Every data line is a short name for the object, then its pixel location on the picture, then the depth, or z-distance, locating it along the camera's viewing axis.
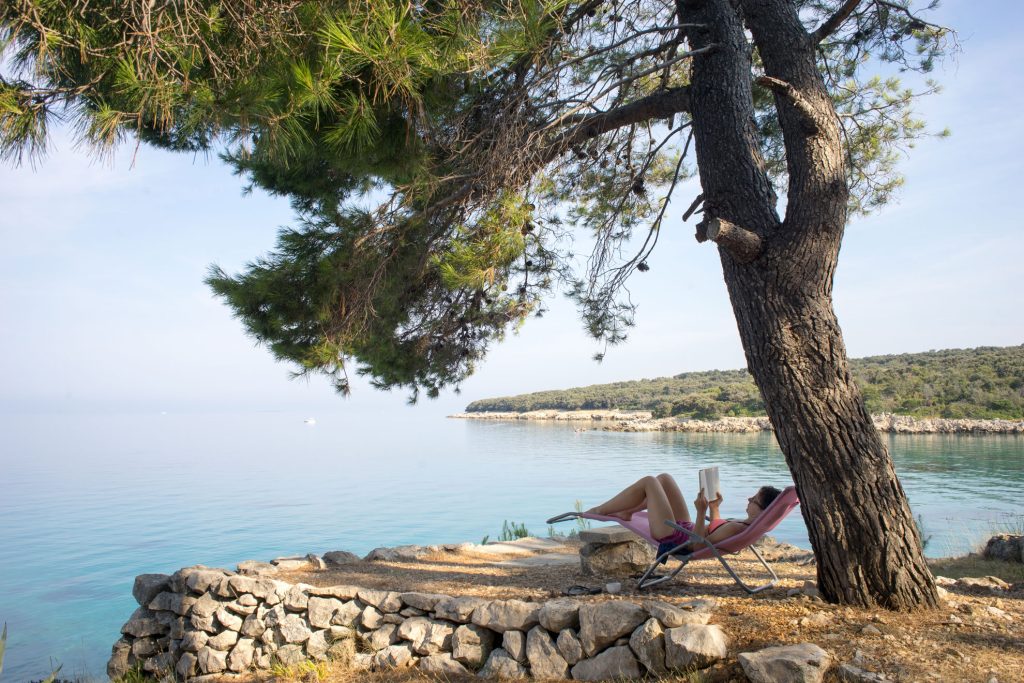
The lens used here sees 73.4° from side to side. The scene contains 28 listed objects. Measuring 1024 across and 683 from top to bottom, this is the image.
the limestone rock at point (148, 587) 5.38
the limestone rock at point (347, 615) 4.52
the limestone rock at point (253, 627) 4.82
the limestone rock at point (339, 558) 5.71
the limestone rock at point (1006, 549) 5.42
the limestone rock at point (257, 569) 5.32
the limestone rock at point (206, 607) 4.98
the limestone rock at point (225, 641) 4.89
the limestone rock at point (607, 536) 4.75
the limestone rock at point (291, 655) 4.56
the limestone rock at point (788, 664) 2.75
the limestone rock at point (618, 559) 4.74
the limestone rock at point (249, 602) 4.91
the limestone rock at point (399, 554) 5.83
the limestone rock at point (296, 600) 4.70
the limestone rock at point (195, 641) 4.94
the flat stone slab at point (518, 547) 6.15
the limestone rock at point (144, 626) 5.28
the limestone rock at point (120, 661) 5.24
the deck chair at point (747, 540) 3.89
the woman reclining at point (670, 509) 4.06
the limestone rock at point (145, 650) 5.27
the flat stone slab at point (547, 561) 5.48
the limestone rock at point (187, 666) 4.91
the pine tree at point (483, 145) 2.61
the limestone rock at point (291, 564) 5.52
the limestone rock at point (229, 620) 4.91
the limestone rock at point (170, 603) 5.12
